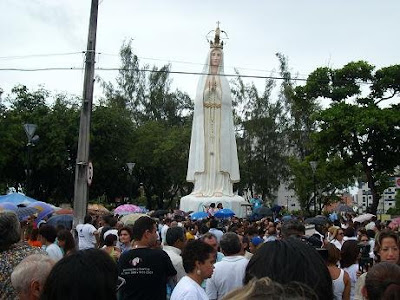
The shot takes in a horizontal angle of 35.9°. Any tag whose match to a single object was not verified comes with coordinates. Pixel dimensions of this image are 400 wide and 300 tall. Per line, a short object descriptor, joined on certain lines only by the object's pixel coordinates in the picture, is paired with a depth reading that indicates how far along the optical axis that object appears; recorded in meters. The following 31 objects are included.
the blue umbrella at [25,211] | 18.06
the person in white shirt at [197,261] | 5.70
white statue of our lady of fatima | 36.69
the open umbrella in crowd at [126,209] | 26.18
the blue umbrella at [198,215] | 24.51
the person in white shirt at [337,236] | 12.09
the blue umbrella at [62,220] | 16.81
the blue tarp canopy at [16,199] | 20.70
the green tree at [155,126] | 49.28
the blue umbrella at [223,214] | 24.66
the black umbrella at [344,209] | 35.44
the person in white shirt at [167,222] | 15.84
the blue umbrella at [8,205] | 17.52
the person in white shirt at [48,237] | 8.85
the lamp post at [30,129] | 22.02
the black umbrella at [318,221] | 19.72
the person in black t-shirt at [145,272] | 6.29
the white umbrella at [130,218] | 12.66
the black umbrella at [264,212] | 27.53
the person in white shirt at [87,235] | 12.68
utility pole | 14.66
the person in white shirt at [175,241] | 7.76
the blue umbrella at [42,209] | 19.47
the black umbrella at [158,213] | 22.28
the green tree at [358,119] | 32.38
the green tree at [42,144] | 43.28
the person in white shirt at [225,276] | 6.96
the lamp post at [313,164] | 32.31
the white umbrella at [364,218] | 22.80
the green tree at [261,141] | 50.72
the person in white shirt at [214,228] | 12.58
